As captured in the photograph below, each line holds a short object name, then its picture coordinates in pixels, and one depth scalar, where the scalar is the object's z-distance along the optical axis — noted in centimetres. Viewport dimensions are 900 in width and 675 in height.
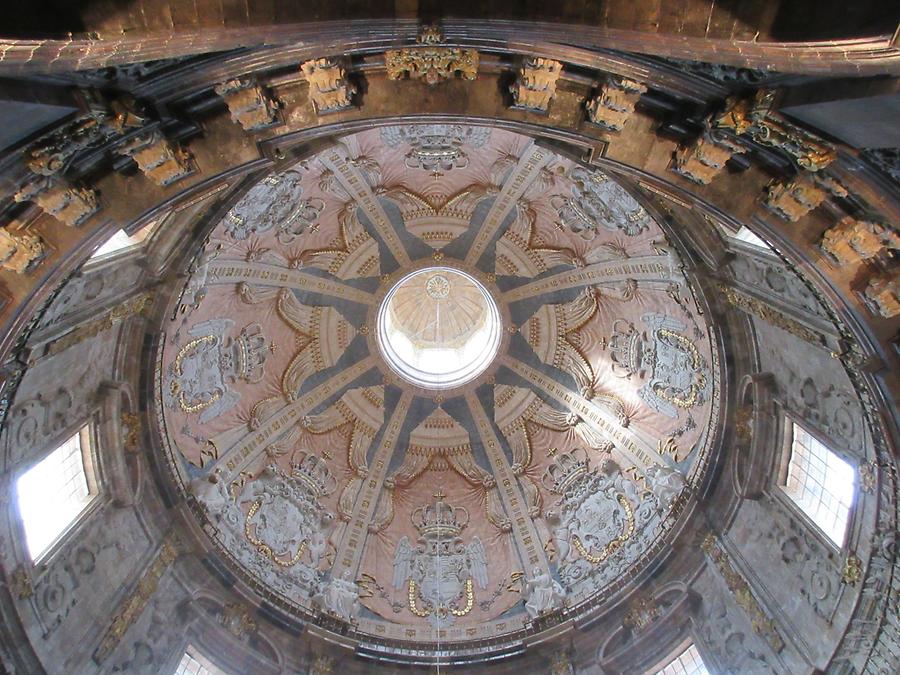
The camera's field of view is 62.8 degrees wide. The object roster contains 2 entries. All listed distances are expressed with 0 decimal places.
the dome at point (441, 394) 1930
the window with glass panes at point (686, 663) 1738
